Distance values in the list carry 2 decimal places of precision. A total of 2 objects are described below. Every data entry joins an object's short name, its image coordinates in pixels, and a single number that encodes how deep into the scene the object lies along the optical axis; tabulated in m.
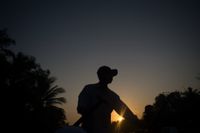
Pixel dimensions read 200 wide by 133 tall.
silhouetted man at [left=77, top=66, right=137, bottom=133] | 3.54
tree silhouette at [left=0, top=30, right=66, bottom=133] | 25.31
